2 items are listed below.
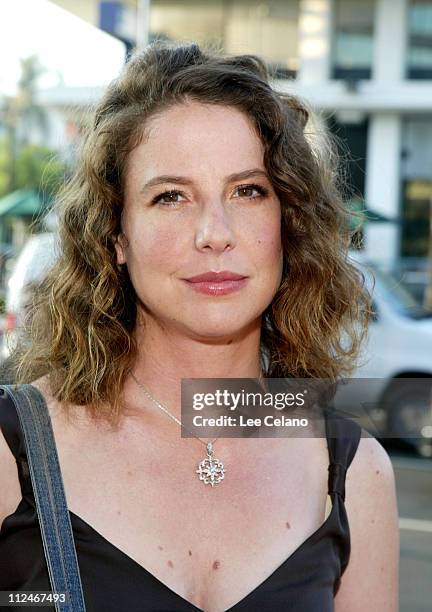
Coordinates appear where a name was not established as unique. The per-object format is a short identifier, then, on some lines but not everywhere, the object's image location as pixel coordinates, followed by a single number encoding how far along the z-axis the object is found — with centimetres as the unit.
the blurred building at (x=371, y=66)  1864
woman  154
